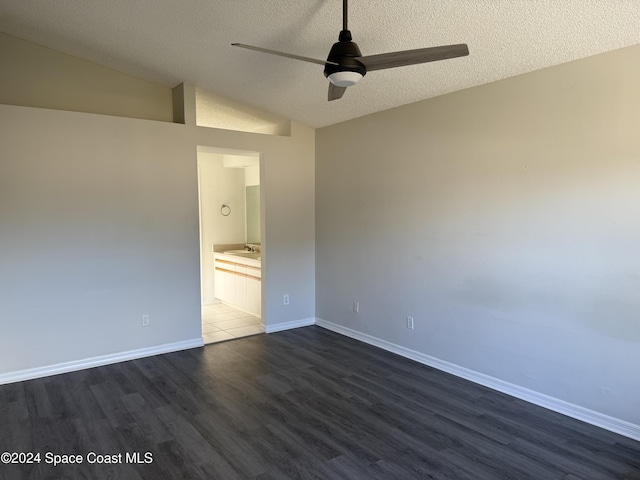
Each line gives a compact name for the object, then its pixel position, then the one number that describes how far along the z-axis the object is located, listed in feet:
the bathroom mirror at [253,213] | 21.97
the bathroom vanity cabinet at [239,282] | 18.20
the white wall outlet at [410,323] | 13.54
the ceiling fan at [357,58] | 7.13
